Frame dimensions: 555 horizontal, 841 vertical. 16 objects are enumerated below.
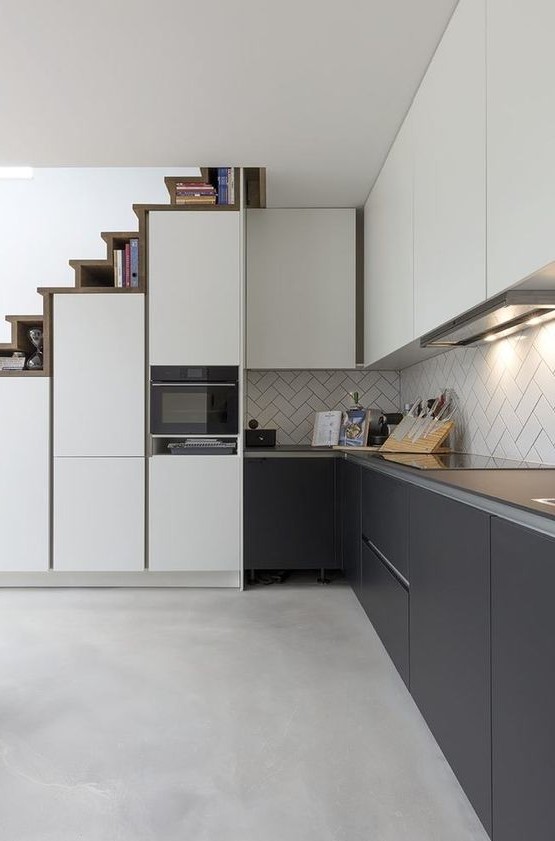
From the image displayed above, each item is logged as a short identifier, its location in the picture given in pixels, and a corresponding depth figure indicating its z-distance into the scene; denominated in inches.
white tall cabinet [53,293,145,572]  144.7
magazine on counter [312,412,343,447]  162.9
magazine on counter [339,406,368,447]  153.9
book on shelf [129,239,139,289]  147.0
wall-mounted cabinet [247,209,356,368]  162.1
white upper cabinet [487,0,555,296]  59.0
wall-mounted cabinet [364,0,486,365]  78.4
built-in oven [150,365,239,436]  145.3
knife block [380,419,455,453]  116.8
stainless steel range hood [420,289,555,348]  73.0
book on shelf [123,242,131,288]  147.6
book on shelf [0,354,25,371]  148.8
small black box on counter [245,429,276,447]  155.8
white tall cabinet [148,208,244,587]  144.3
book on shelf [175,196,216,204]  145.4
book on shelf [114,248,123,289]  147.7
